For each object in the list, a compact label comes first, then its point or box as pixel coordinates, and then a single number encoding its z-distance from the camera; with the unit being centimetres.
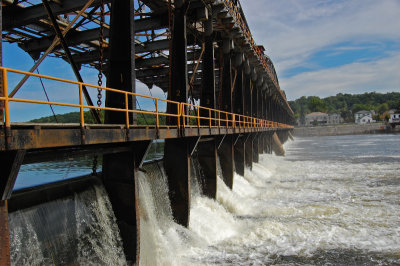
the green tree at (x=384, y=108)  19750
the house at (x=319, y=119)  18350
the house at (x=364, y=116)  17012
